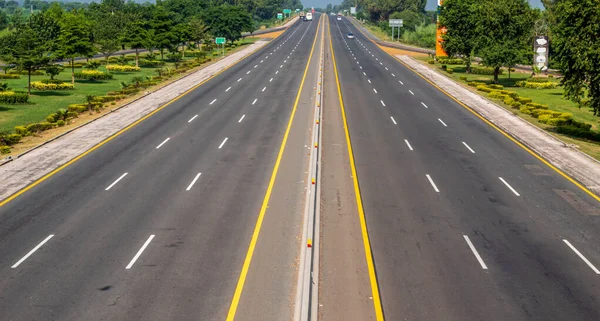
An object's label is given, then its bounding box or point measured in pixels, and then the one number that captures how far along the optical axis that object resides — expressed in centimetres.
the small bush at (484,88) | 5642
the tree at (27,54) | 5278
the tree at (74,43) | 6481
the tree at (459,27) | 7312
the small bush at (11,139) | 3356
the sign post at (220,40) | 9231
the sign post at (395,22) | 14125
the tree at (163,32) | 8669
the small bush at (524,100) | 4988
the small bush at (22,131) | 3562
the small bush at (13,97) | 4831
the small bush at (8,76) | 6603
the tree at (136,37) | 8338
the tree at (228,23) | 11125
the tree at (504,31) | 6300
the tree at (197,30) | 10169
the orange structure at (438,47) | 9518
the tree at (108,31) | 8312
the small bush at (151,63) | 8638
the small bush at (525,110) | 4562
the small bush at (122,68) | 7725
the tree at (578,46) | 3488
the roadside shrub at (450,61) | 8624
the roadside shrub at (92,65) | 7534
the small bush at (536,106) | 4703
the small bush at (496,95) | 5237
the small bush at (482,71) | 7692
